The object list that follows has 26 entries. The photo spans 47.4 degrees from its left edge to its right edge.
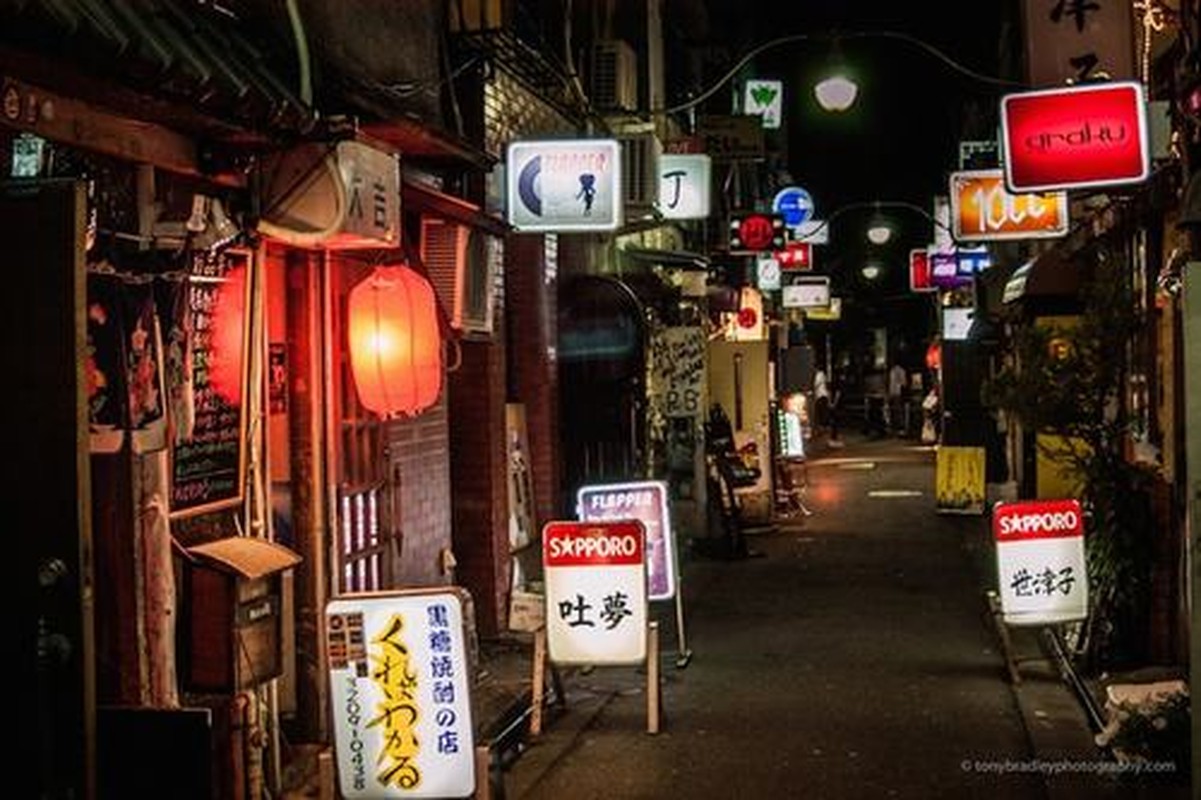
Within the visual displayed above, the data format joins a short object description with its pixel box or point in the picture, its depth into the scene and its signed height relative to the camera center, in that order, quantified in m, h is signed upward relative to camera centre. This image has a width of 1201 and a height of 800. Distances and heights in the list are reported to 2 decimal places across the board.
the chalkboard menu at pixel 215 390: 8.80 +0.09
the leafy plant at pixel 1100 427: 12.13 -0.41
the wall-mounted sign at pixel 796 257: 40.25 +3.99
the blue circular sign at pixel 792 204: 36.94 +5.07
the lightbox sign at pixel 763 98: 36.53 +7.89
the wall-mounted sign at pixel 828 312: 49.71 +3.03
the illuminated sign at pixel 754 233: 27.03 +3.15
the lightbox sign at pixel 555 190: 15.12 +2.29
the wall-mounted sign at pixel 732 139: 24.27 +4.52
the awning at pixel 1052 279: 18.06 +1.41
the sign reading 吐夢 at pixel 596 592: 11.27 -1.63
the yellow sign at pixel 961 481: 26.58 -1.82
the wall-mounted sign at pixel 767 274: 37.75 +3.28
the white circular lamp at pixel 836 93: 21.89 +4.86
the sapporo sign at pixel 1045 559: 12.60 -1.61
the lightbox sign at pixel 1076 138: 12.23 +2.29
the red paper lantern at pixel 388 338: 10.25 +0.47
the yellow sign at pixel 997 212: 20.62 +2.78
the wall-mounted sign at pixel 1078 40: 12.43 +3.19
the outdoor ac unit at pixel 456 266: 12.45 +1.22
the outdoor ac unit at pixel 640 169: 18.12 +3.00
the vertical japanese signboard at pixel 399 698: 7.48 -1.64
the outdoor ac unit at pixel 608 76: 20.03 +4.70
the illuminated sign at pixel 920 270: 44.32 +3.89
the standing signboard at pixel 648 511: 13.14 -1.13
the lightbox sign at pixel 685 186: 21.62 +3.29
